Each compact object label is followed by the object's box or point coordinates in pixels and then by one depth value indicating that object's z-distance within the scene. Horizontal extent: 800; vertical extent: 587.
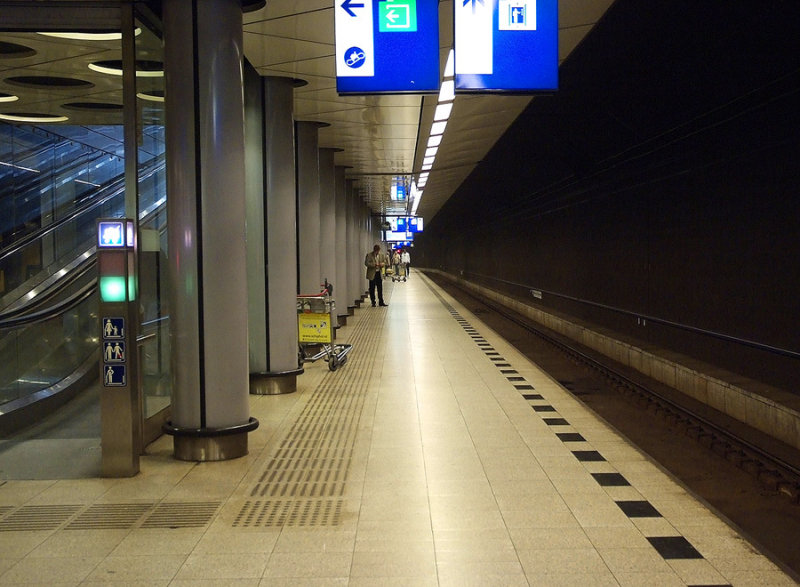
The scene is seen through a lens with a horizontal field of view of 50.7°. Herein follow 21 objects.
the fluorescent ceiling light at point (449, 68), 9.35
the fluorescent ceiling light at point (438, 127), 13.87
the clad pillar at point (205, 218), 6.03
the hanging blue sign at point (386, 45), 6.48
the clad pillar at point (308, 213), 12.70
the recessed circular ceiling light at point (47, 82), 9.02
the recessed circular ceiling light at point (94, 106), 10.45
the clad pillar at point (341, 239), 18.12
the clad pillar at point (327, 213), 15.88
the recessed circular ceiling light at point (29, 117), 11.34
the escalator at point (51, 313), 7.00
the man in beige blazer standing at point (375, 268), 21.61
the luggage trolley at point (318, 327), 10.91
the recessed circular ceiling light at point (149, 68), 6.29
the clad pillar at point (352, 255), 21.39
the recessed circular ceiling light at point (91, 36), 7.00
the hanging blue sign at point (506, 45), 6.43
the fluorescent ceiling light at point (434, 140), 15.48
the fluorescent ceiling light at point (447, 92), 10.48
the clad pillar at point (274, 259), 9.21
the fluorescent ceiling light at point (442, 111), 12.20
